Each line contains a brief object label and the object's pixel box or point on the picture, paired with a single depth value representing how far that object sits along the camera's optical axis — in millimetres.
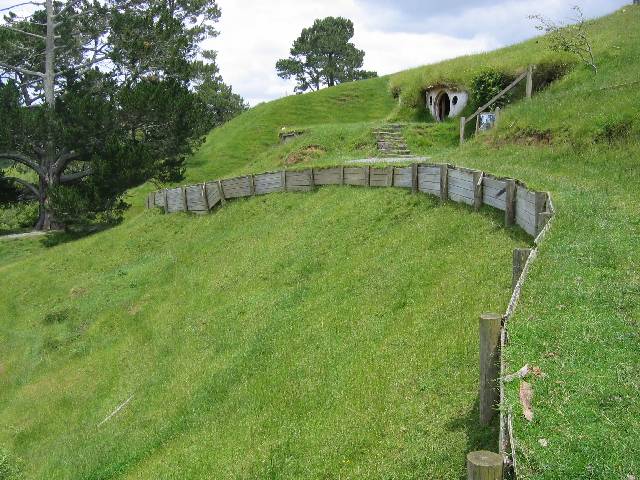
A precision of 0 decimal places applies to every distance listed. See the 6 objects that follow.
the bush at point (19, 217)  41469
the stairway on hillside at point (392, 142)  30627
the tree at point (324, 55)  88500
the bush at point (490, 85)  30453
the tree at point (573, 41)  27233
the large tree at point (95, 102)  34094
